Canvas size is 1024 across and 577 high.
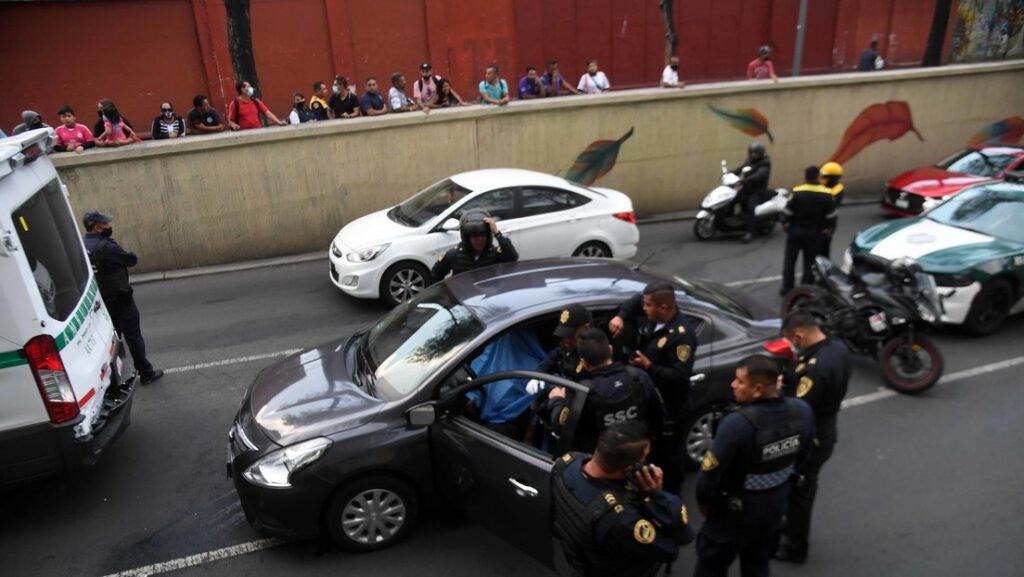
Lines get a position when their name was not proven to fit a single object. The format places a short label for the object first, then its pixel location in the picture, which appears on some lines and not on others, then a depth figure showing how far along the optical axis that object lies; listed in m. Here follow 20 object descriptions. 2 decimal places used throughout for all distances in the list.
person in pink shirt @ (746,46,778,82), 15.12
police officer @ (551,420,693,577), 2.98
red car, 11.57
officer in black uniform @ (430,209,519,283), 6.66
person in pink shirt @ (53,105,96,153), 10.78
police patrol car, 7.57
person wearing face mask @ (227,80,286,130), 12.32
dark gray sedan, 4.24
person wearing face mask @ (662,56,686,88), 13.24
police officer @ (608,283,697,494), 4.55
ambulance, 4.45
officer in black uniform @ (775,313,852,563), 4.16
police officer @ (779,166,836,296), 8.26
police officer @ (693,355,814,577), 3.51
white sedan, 8.77
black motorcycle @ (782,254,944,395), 6.67
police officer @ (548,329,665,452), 3.95
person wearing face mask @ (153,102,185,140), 11.89
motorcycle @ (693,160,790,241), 11.38
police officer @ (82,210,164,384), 6.51
